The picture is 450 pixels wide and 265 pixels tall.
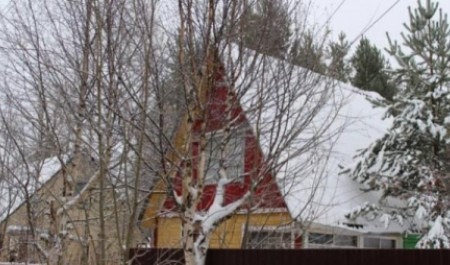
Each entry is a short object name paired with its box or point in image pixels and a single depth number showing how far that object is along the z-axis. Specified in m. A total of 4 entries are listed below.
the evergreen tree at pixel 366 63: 24.19
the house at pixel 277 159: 7.38
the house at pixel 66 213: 7.91
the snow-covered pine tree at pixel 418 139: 11.74
